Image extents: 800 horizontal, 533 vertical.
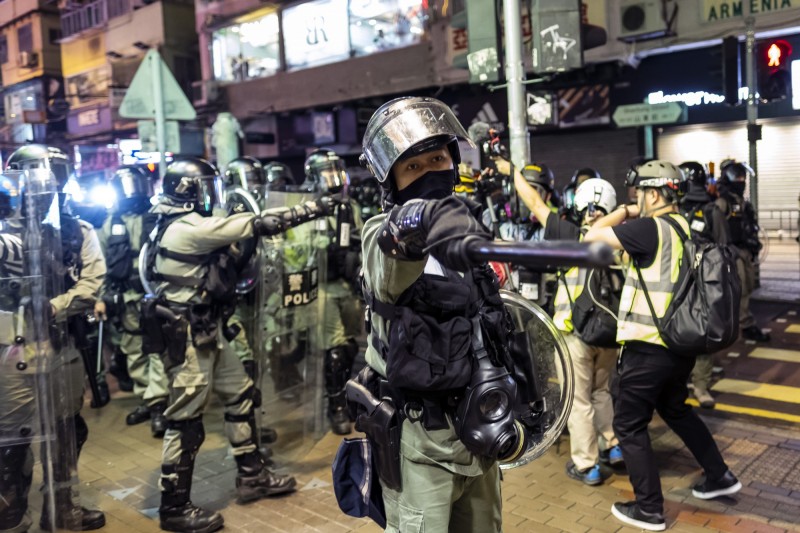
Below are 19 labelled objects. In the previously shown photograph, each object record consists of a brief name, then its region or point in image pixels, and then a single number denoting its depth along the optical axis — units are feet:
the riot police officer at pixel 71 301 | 13.47
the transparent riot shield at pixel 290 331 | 18.13
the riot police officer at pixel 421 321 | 7.78
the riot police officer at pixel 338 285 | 20.98
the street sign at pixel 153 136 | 25.11
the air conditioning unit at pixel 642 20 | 41.47
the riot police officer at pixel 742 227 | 27.61
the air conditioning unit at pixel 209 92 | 75.87
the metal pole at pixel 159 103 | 23.85
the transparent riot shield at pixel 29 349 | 12.74
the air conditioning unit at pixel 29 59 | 101.65
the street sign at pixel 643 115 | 36.94
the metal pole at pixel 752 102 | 30.81
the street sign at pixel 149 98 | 24.35
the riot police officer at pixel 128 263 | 23.99
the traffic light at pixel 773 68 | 31.73
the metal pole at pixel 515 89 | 18.28
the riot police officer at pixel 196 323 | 15.02
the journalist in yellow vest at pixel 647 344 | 13.46
